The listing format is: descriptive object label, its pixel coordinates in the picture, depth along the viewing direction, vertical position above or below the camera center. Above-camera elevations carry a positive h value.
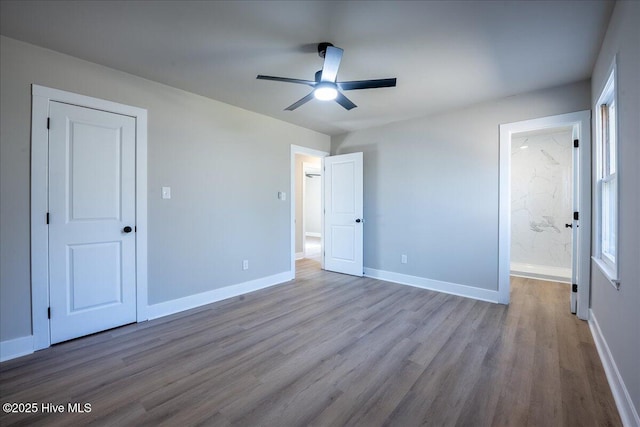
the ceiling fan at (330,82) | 2.13 +1.09
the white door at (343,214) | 4.69 -0.04
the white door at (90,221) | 2.42 -0.09
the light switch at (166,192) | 3.06 +0.21
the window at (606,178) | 2.22 +0.29
